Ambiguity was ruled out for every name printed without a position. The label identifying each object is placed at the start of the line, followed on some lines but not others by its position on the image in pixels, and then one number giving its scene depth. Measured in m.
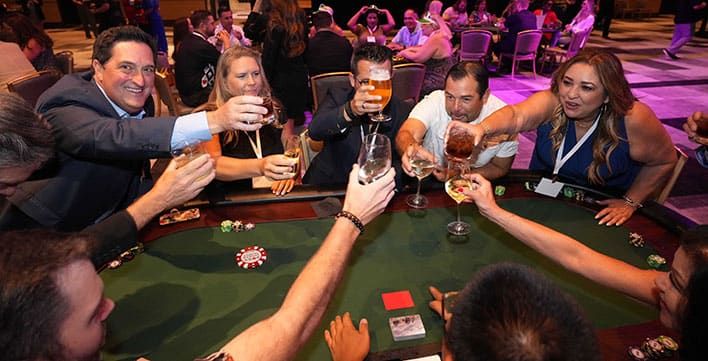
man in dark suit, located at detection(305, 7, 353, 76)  5.63
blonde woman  2.59
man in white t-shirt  2.78
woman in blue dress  2.54
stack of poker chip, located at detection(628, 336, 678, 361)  1.43
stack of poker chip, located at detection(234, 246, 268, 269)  1.84
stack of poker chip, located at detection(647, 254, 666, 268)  1.86
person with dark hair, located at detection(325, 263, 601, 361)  0.83
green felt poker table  1.51
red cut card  1.64
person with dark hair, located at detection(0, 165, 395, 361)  0.93
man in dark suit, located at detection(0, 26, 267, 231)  1.87
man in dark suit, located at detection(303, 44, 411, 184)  2.83
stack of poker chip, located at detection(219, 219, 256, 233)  2.06
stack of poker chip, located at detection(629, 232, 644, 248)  2.01
